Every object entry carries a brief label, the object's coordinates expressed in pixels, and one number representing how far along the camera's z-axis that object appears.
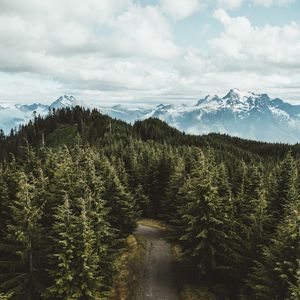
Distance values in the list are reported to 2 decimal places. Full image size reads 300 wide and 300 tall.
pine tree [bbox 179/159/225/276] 34.34
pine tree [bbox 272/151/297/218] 41.31
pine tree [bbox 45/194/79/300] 28.62
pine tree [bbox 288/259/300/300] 23.06
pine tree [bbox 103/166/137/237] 43.94
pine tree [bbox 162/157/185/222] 54.00
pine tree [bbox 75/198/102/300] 29.02
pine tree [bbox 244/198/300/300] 26.16
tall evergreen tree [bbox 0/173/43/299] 29.61
